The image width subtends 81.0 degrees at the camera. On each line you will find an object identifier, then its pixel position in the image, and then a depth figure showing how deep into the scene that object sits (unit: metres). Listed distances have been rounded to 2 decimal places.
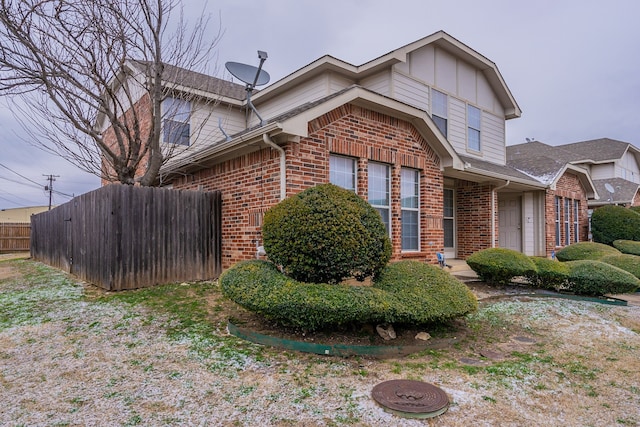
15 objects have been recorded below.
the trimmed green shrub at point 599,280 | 7.25
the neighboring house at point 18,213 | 44.50
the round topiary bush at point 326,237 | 4.53
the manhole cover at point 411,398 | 2.84
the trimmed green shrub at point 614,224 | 14.39
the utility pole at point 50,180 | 39.13
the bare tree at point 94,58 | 6.96
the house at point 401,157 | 7.00
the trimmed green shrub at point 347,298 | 4.06
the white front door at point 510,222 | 14.02
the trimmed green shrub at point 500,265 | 7.69
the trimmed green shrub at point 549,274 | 7.69
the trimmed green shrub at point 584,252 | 10.36
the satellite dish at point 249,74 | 8.29
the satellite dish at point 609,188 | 21.09
